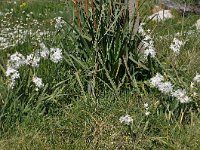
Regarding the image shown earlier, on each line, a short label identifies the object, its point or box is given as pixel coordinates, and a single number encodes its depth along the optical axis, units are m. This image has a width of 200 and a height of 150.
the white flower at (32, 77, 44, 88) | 3.31
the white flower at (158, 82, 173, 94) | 3.21
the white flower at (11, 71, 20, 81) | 3.24
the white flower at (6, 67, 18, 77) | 3.25
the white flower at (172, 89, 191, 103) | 3.16
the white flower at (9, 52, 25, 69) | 3.33
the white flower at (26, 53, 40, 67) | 3.41
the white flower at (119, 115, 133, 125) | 3.02
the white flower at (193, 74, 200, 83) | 3.36
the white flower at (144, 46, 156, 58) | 3.62
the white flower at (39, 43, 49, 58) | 3.52
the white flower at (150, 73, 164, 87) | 3.29
